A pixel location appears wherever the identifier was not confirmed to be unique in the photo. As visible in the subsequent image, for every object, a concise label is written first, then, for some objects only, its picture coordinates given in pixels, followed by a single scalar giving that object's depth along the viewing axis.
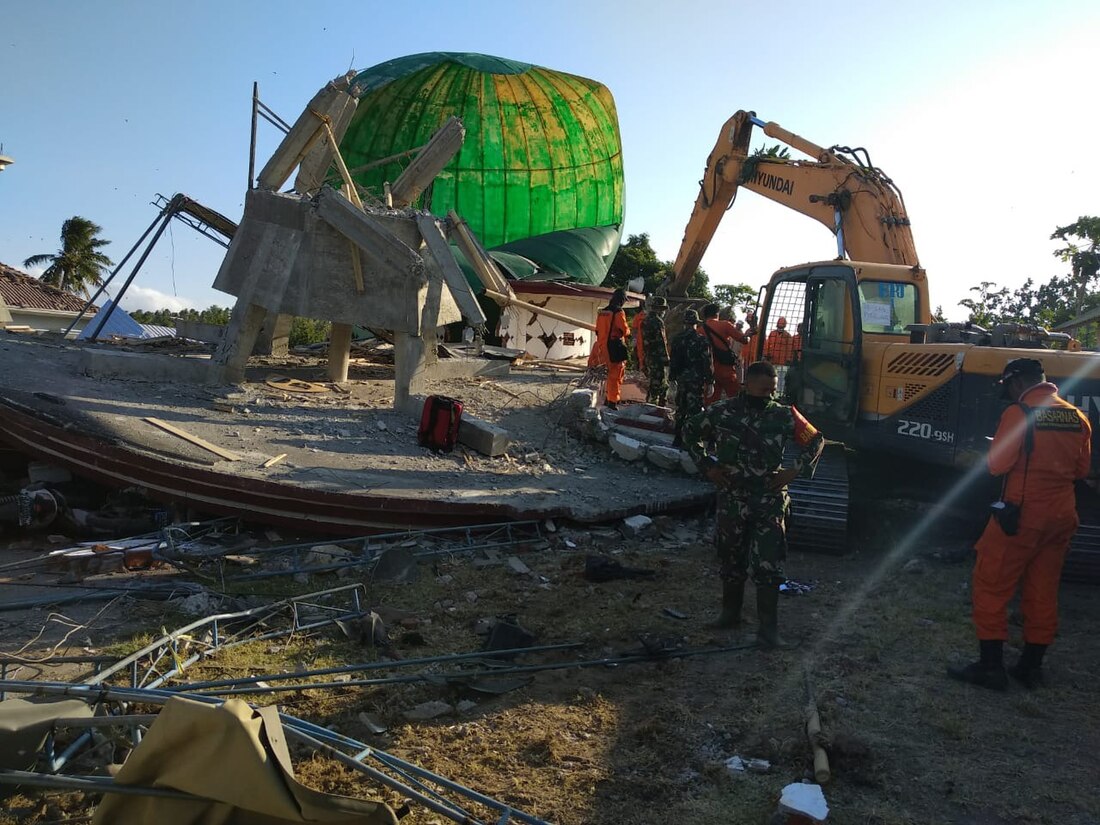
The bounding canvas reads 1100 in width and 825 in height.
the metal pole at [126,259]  13.24
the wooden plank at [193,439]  8.37
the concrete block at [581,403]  11.34
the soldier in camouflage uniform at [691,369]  10.25
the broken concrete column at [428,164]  12.62
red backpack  9.82
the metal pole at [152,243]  13.39
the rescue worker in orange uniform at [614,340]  11.77
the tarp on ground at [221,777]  2.67
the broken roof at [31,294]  31.27
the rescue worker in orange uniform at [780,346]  9.09
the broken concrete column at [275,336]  14.43
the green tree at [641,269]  30.48
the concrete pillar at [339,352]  12.25
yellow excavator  7.10
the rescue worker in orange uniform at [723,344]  10.80
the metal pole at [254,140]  11.05
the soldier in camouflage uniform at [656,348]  11.97
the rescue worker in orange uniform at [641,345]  12.28
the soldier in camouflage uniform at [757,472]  5.45
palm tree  42.94
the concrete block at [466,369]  13.23
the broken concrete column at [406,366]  11.03
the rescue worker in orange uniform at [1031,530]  4.82
